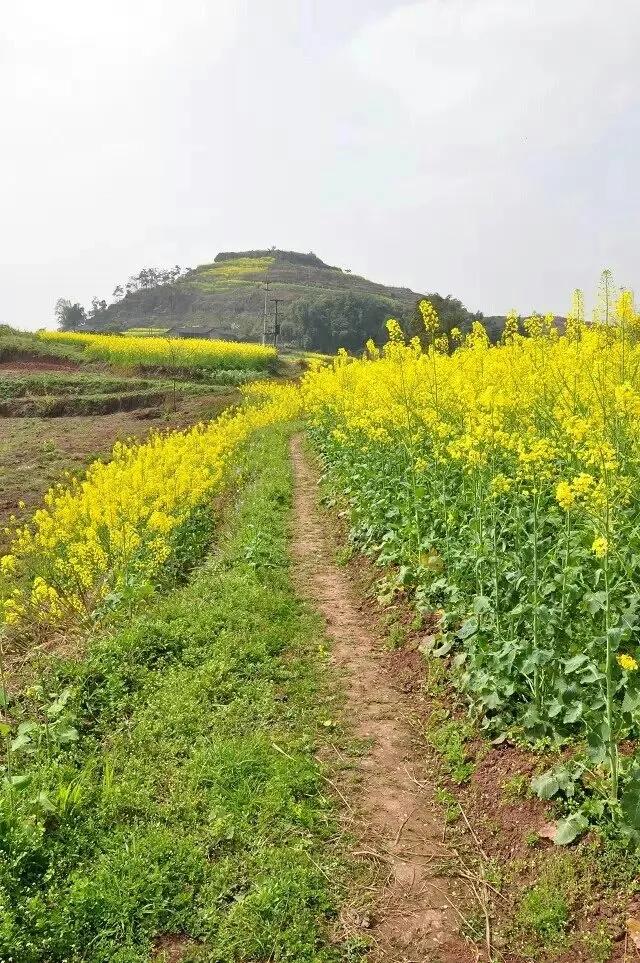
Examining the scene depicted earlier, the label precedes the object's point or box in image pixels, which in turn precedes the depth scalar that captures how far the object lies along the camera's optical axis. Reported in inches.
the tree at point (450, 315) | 1320.1
